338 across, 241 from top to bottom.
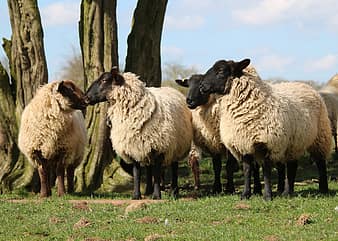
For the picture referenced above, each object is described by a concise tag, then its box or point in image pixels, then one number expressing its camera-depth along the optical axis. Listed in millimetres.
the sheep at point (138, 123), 12977
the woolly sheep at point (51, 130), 14188
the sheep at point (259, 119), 11758
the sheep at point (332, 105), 19359
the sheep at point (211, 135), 13695
